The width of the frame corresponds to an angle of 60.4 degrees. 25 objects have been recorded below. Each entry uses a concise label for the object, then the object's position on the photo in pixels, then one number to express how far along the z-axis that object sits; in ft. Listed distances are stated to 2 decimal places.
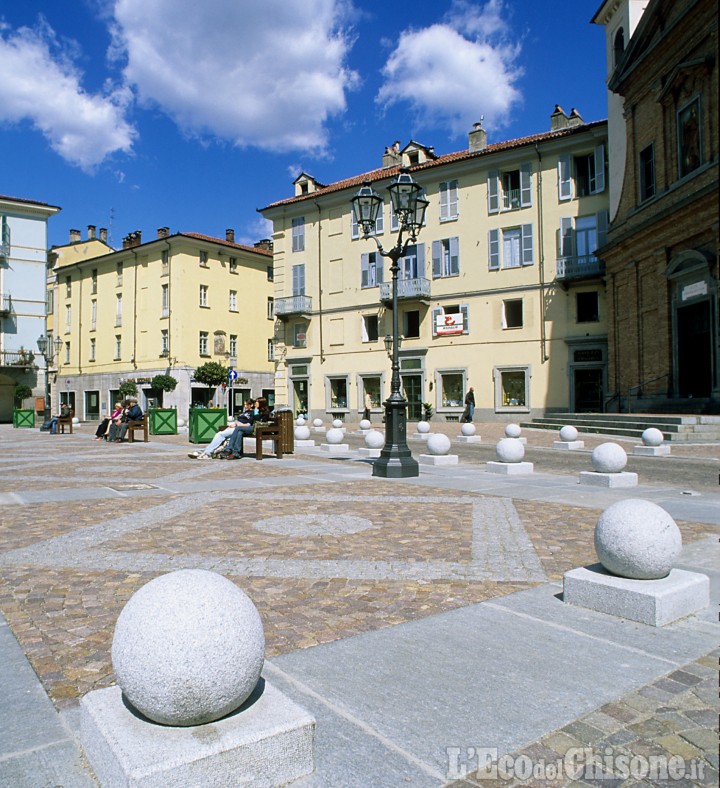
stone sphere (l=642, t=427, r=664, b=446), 52.24
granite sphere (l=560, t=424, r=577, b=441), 58.34
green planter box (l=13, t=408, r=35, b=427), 117.15
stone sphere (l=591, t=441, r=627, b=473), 33.35
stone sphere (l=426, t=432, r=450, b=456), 45.92
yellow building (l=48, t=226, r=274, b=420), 146.30
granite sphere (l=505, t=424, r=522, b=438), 61.93
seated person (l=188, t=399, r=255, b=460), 48.60
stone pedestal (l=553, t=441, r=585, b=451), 57.49
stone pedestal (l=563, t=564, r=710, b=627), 12.25
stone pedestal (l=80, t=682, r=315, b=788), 6.63
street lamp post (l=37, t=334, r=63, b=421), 103.71
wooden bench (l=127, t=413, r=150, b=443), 68.54
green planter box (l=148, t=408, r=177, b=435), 84.84
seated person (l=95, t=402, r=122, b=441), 72.49
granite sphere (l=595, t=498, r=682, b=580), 12.78
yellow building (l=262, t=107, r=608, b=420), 100.42
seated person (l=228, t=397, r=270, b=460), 48.88
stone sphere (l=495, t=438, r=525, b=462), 39.68
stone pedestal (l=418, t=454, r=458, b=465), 45.32
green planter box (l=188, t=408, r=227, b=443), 65.77
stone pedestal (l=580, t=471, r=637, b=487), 32.47
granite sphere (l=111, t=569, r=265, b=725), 7.10
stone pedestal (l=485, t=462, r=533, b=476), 38.81
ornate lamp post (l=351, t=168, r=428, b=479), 35.81
